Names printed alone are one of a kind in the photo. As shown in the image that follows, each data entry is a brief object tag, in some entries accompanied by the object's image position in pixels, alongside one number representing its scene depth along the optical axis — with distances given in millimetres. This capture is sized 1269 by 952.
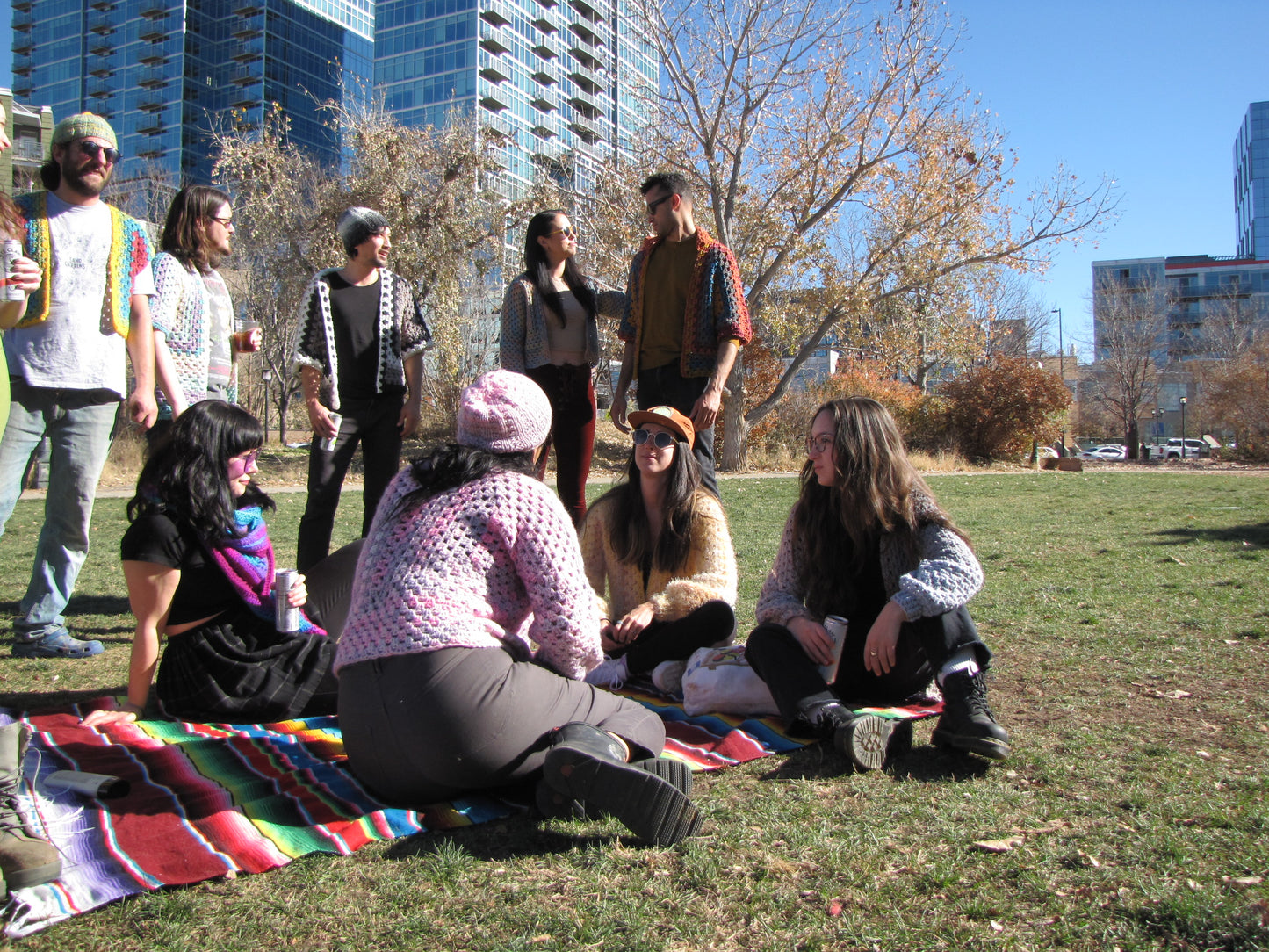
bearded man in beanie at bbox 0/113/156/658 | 3727
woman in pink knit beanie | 2137
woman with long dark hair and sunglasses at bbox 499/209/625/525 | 4809
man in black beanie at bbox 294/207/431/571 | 4328
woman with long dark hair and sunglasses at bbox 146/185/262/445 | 4105
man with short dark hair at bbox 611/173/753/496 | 4496
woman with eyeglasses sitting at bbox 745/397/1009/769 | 2664
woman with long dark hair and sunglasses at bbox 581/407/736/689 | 3463
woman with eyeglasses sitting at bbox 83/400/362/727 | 2891
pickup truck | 39562
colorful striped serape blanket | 1923
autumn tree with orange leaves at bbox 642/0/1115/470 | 17031
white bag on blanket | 3133
